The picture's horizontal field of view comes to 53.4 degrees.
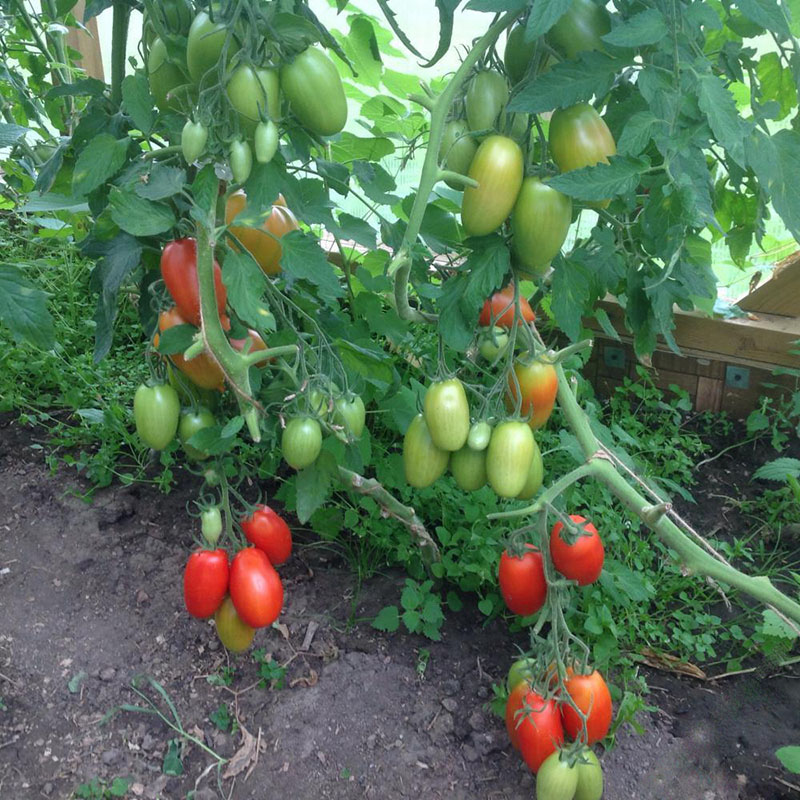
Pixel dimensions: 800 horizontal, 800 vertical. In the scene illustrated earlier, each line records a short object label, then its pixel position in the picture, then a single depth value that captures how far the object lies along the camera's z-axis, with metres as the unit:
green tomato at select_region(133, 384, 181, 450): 1.16
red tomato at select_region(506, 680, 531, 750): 1.29
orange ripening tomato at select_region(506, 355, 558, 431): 1.14
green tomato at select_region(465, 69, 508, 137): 0.99
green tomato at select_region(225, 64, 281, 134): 0.86
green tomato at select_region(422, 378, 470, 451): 1.09
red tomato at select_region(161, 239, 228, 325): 1.06
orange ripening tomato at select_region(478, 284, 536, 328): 1.16
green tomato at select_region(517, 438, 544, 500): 1.17
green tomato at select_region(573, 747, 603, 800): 1.24
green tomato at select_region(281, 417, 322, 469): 1.07
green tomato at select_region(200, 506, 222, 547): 1.25
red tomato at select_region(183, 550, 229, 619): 1.27
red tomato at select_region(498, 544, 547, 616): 1.29
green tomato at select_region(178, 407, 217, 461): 1.21
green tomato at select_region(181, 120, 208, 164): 0.87
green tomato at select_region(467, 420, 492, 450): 1.12
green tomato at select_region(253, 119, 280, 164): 0.87
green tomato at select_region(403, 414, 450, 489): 1.16
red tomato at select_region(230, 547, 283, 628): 1.26
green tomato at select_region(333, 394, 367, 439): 1.15
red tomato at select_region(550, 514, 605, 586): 1.22
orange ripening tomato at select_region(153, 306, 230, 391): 1.12
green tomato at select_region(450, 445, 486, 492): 1.15
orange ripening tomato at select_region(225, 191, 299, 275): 1.15
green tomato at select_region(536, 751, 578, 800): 1.20
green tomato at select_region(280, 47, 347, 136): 0.88
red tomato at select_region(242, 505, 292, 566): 1.33
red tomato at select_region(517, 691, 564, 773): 1.25
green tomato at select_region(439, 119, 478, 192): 1.02
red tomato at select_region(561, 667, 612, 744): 1.25
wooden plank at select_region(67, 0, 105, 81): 2.81
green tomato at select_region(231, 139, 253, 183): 0.89
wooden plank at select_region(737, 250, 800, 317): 2.05
